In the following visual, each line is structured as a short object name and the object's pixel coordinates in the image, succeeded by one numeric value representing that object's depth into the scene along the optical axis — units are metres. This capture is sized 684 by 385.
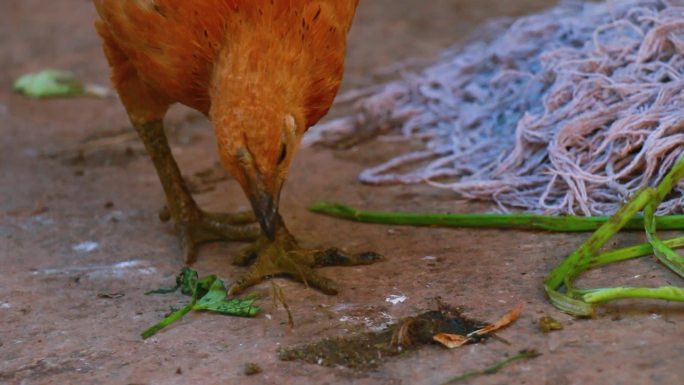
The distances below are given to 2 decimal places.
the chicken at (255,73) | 6.05
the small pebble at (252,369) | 5.56
